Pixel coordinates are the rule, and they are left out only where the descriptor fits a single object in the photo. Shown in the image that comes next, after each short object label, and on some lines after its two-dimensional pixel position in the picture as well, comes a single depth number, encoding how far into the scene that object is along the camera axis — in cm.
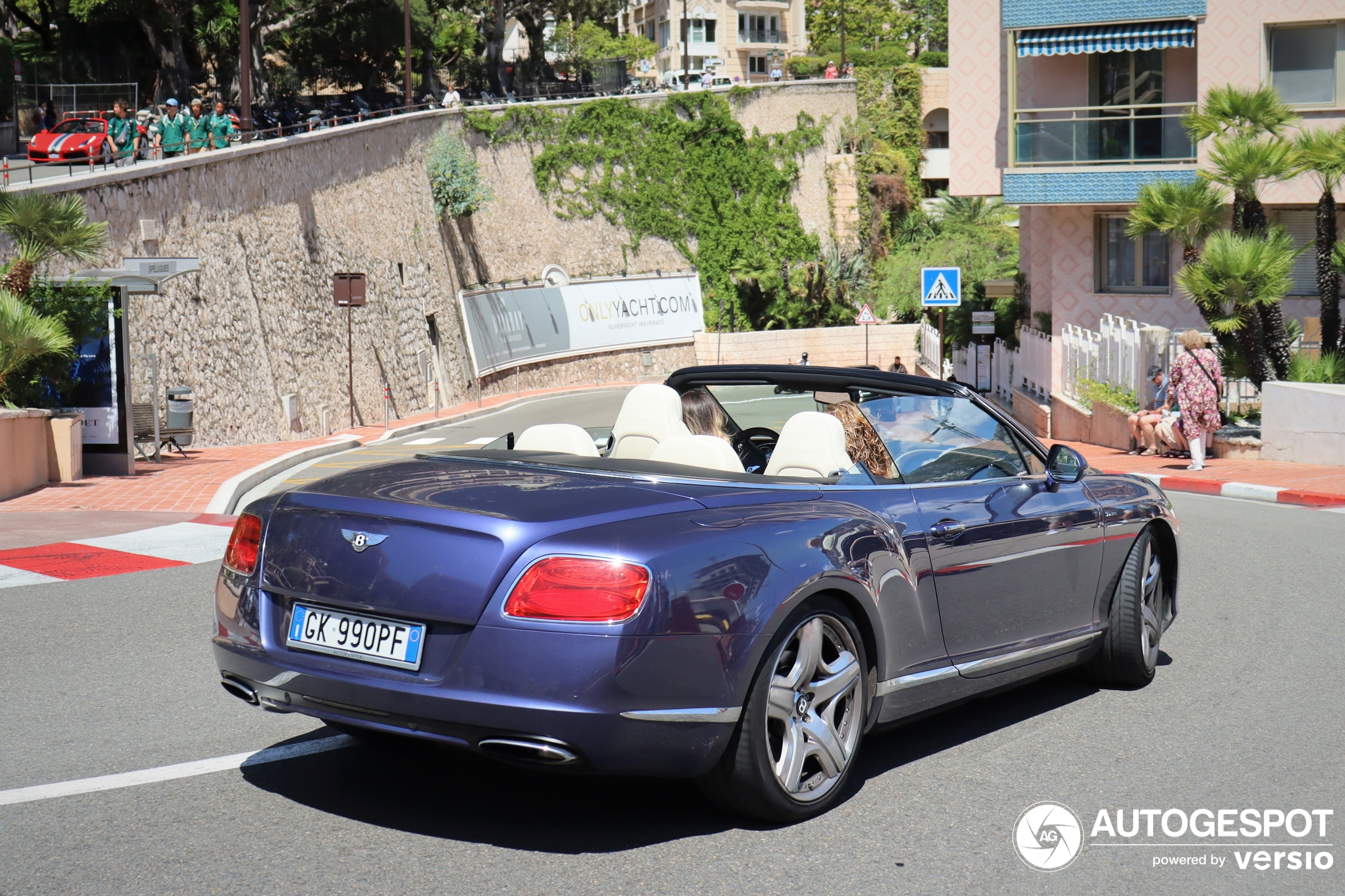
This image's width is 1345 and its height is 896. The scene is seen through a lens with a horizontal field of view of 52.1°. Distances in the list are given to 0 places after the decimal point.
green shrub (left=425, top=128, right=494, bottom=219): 4472
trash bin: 2167
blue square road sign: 2661
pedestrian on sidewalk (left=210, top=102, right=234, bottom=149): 2784
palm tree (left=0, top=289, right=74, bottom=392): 1520
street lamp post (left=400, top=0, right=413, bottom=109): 4897
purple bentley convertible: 390
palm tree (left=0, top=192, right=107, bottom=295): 1628
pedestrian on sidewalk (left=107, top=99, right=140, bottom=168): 2798
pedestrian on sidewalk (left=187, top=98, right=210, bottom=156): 2716
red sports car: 3291
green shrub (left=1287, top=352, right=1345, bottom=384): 1941
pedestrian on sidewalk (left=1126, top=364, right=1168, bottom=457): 1972
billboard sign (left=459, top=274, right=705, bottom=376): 4578
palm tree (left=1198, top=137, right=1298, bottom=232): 1909
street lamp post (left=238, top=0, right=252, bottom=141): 2898
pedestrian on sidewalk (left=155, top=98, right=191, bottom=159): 2623
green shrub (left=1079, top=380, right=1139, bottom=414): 2094
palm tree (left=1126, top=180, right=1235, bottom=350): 2005
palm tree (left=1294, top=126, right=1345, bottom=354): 1908
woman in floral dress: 1773
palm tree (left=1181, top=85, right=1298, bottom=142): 1995
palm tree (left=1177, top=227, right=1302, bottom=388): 1873
